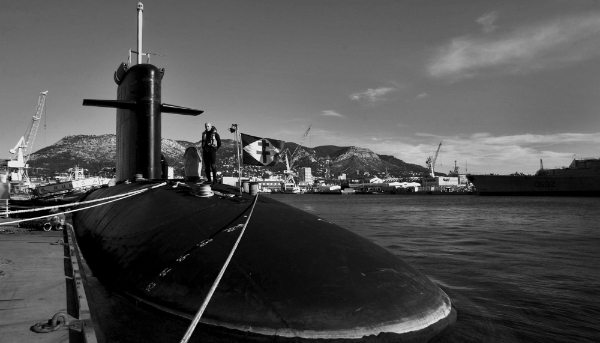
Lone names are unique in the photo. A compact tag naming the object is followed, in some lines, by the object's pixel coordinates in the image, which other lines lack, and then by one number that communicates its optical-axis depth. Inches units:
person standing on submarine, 376.5
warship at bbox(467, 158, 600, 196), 2800.2
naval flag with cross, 340.8
